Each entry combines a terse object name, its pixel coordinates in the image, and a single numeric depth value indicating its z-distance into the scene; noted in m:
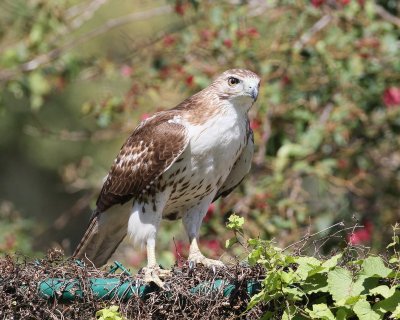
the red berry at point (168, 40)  15.37
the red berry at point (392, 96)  14.69
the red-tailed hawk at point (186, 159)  10.56
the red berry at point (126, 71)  15.77
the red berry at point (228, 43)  14.75
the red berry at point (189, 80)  14.78
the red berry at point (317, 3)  14.35
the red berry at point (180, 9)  14.60
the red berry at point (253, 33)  14.69
